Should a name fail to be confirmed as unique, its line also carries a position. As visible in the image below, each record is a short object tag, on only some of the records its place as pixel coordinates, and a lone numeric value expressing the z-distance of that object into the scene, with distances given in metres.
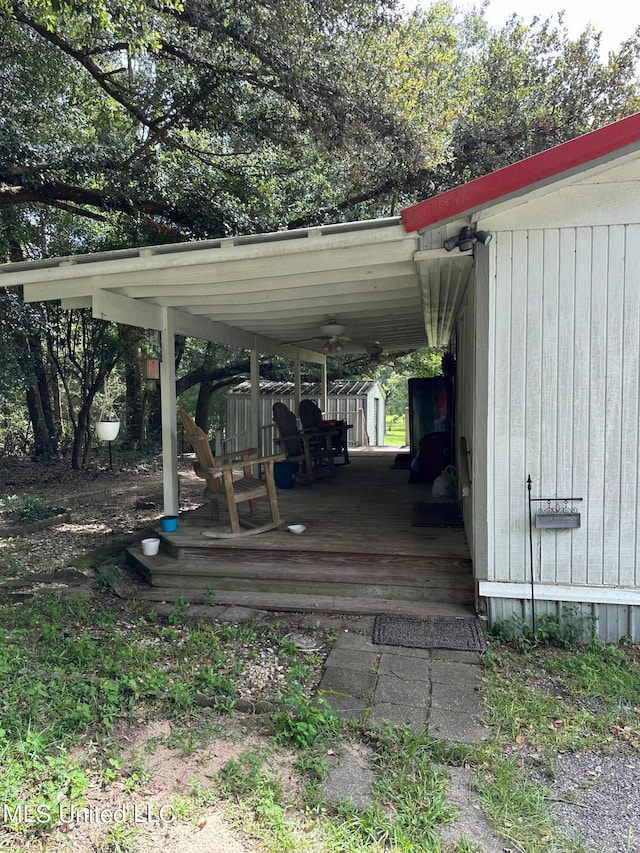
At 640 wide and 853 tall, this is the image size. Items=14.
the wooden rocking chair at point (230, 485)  4.23
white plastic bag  5.73
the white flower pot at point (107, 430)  4.41
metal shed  13.34
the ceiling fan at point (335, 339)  5.55
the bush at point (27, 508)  6.41
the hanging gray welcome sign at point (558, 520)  2.88
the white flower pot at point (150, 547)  4.18
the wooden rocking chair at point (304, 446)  6.86
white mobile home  2.80
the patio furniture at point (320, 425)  7.50
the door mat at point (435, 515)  4.67
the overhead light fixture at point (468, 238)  2.88
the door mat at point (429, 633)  2.92
